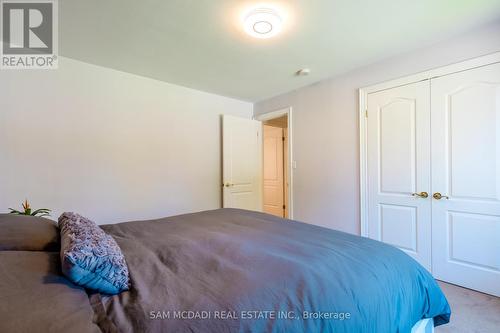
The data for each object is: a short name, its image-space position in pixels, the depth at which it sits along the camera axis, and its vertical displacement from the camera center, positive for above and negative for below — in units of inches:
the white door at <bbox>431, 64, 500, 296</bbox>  80.1 -4.3
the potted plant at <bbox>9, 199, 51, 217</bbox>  77.2 -14.8
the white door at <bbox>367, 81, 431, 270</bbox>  94.9 -0.8
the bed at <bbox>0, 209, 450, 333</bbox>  27.8 -17.6
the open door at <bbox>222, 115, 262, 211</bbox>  146.9 +2.9
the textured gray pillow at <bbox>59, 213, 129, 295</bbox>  31.3 -13.3
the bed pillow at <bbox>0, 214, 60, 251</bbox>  42.4 -12.9
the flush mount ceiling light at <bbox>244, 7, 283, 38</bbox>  71.6 +46.4
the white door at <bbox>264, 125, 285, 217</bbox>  209.0 -3.6
